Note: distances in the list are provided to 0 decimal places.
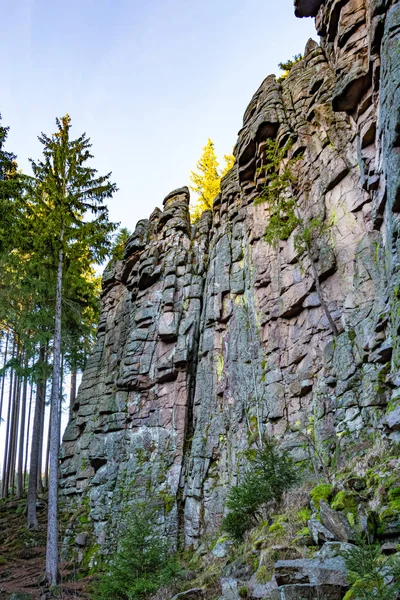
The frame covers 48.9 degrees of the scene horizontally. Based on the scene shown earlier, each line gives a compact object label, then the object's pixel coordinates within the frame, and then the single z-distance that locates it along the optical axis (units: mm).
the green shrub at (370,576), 3930
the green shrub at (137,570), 8547
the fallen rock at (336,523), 5730
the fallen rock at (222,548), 9670
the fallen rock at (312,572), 4863
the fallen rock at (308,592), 4719
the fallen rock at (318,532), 6032
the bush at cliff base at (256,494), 9219
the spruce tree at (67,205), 16797
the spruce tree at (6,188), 13109
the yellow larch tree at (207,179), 28531
